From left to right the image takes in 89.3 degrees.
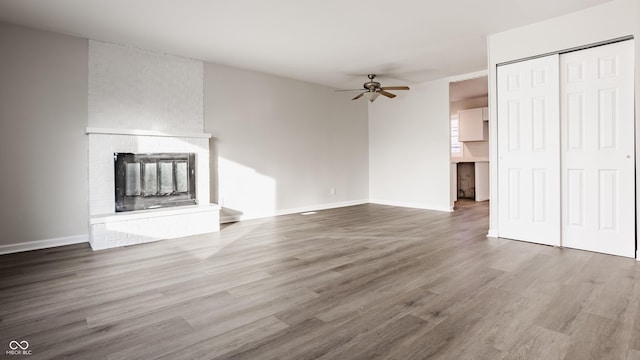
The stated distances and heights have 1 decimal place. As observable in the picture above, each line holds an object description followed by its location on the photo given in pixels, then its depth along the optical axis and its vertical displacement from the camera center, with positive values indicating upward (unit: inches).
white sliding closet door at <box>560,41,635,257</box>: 128.1 +11.0
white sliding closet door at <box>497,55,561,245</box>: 145.9 +12.0
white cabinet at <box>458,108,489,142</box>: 326.3 +53.0
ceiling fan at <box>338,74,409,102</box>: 224.8 +61.0
